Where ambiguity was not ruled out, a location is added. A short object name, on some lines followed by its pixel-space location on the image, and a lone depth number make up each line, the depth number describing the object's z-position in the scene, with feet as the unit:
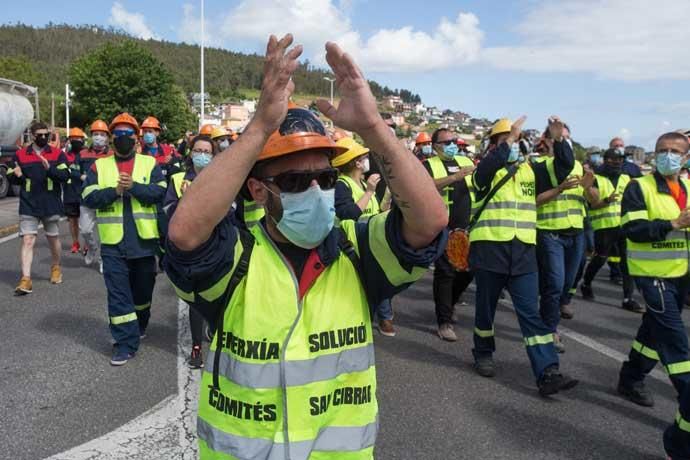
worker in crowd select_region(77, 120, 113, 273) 24.20
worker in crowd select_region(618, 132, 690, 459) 13.53
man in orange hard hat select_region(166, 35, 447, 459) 5.05
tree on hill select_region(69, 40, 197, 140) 206.80
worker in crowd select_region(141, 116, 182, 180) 36.55
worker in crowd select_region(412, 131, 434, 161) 27.68
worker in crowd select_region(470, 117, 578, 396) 15.10
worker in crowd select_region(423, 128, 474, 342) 20.38
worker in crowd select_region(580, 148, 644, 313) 27.20
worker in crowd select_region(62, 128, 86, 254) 32.86
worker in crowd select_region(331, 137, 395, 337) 16.71
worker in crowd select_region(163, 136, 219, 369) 16.42
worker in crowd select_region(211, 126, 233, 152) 24.09
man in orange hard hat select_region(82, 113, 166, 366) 16.85
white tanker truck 59.93
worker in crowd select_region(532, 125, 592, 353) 17.83
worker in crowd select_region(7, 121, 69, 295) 25.16
